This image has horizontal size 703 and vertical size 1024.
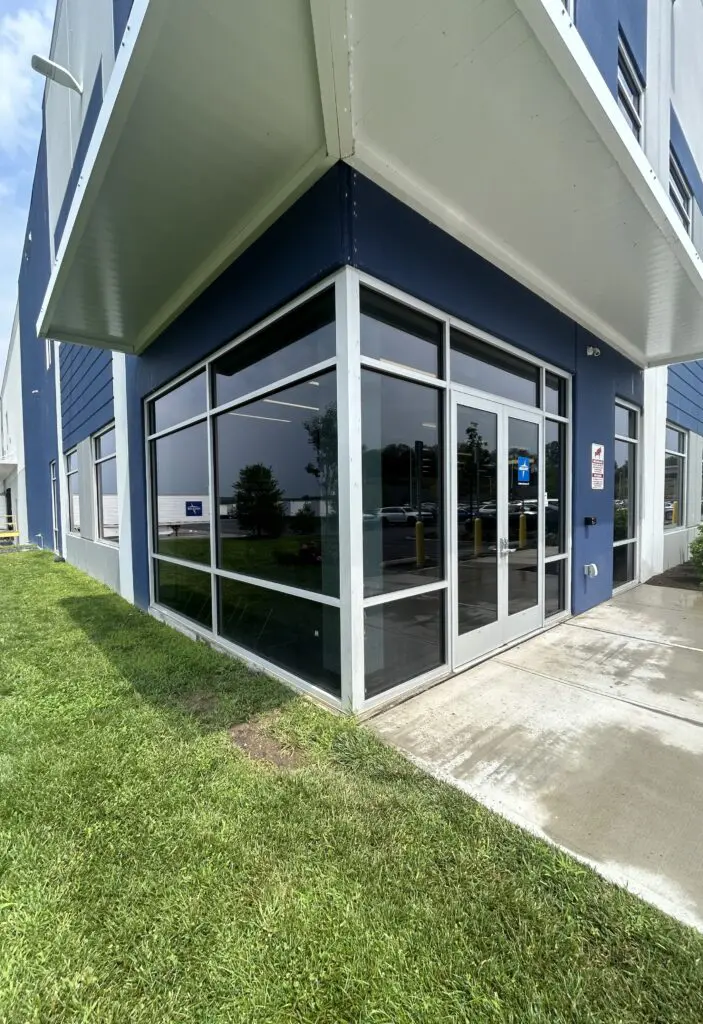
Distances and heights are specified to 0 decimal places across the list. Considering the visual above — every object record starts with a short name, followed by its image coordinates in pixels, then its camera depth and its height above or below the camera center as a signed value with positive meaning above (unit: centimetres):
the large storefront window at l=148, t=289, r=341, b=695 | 349 +0
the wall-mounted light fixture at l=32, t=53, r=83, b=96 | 489 +489
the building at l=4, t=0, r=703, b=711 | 232 +178
